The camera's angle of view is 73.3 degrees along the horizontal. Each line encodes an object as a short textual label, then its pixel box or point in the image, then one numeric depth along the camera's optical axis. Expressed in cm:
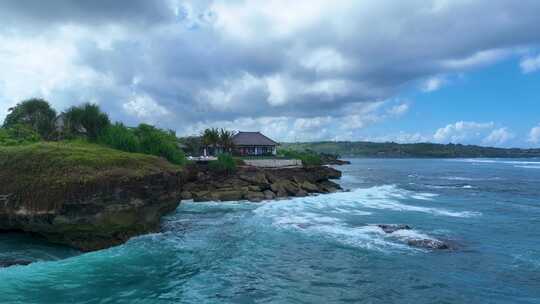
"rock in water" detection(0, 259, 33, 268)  1686
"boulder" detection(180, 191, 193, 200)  4190
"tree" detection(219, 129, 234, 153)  7088
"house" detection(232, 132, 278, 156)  7690
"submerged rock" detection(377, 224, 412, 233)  2445
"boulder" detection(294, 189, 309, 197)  4591
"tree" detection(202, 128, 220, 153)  6994
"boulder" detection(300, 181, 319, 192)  5000
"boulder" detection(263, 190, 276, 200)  4300
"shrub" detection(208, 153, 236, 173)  5119
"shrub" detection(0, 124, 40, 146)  3133
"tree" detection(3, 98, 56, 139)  4622
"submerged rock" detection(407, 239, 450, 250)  2047
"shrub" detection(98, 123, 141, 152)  3819
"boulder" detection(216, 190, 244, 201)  4147
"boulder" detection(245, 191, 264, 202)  4141
